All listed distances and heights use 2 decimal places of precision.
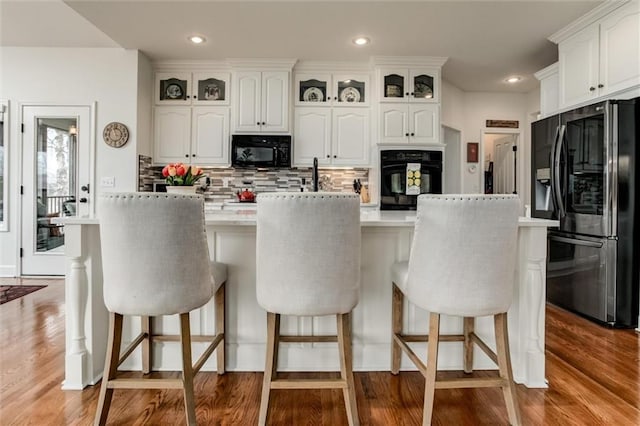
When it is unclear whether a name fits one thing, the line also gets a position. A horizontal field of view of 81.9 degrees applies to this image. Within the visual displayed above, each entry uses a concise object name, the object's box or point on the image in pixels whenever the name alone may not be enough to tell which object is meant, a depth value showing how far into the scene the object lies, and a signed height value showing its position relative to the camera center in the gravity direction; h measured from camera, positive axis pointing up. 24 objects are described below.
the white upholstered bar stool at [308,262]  1.45 -0.21
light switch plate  4.21 +0.32
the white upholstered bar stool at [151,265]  1.44 -0.22
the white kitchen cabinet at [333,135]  4.48 +0.92
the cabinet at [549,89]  3.72 +1.28
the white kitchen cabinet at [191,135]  4.50 +0.92
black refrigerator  2.71 +0.03
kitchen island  1.92 -0.61
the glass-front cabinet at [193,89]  4.49 +1.48
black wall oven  4.30 +0.40
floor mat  3.43 -0.82
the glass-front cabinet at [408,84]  4.30 +1.49
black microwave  4.39 +0.72
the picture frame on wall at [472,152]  5.34 +0.86
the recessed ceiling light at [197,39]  3.72 +1.75
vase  2.13 +0.12
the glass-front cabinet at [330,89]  4.46 +1.48
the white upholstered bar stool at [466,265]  1.46 -0.22
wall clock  4.18 +0.85
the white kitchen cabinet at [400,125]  4.31 +1.01
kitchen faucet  2.76 +0.23
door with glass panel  4.29 +0.38
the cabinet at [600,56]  2.79 +1.31
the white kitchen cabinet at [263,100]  4.39 +1.32
